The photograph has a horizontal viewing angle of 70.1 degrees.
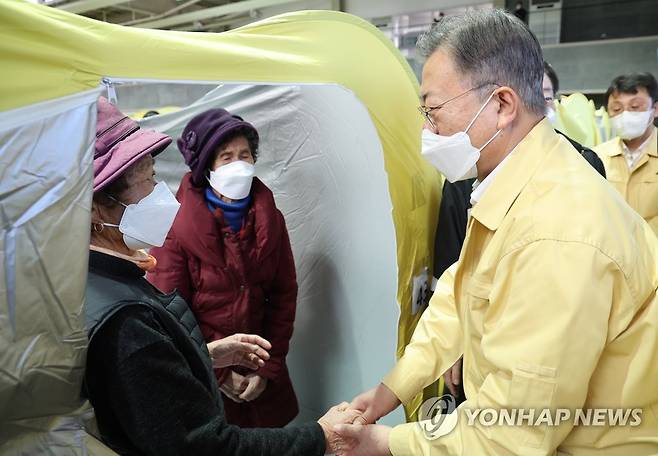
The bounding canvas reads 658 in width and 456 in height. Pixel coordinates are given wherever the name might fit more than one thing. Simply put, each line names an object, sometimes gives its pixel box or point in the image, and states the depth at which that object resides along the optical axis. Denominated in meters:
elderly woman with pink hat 0.76
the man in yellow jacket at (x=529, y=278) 0.71
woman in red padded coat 1.54
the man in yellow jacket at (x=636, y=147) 2.45
